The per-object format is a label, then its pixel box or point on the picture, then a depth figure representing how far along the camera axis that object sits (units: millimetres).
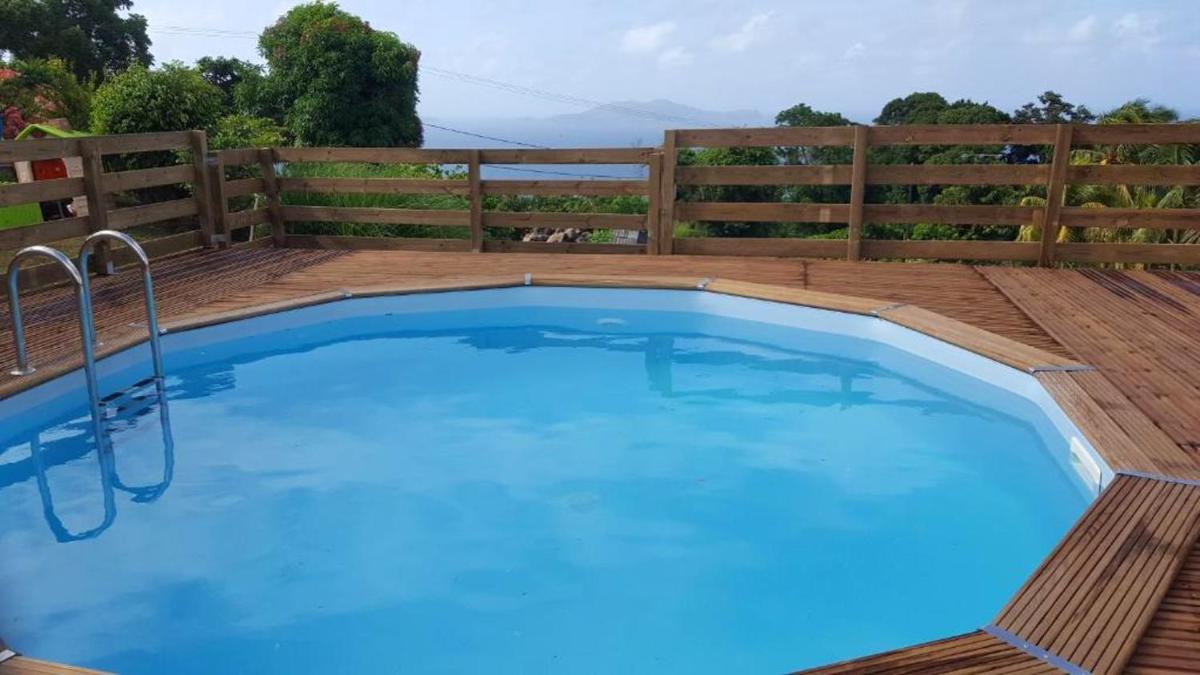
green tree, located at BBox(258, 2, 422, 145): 19906
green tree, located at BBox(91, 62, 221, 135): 11227
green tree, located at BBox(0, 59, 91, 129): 17203
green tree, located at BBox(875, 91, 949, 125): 37250
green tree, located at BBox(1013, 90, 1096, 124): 30978
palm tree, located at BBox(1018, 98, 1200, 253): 13078
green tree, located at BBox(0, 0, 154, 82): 29469
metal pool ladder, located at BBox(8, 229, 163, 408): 4051
